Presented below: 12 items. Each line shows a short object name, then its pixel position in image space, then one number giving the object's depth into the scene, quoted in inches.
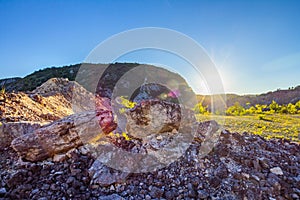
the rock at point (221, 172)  132.1
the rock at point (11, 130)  177.8
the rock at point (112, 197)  118.1
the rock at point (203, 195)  118.4
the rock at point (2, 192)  123.4
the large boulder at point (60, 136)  149.1
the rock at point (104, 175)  128.6
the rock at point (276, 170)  138.4
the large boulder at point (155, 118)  156.1
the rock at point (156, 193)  119.3
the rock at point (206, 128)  161.2
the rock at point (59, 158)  147.1
